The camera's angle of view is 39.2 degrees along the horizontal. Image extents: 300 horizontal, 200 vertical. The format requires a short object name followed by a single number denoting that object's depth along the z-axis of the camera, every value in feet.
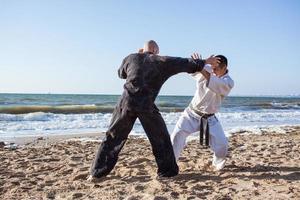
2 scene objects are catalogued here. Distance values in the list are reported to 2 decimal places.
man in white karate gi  16.43
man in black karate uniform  14.92
